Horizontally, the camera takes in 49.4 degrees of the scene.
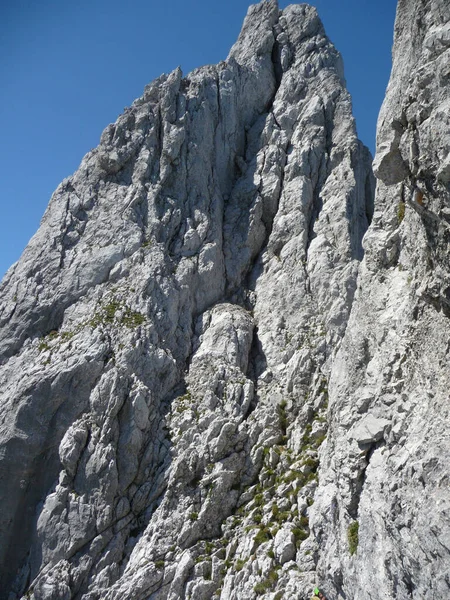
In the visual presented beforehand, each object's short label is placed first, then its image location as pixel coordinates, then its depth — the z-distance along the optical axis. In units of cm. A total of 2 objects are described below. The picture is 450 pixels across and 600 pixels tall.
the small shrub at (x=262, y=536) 2308
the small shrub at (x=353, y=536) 1680
